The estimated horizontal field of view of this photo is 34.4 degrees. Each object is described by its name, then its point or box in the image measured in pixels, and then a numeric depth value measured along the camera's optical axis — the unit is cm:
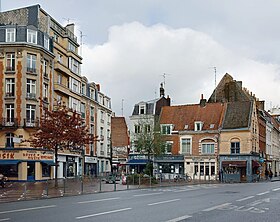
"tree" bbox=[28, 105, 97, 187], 3722
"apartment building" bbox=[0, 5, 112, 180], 5038
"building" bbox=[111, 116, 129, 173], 9102
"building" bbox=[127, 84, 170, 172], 6756
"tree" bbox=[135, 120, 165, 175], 5594
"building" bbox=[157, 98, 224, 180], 6297
